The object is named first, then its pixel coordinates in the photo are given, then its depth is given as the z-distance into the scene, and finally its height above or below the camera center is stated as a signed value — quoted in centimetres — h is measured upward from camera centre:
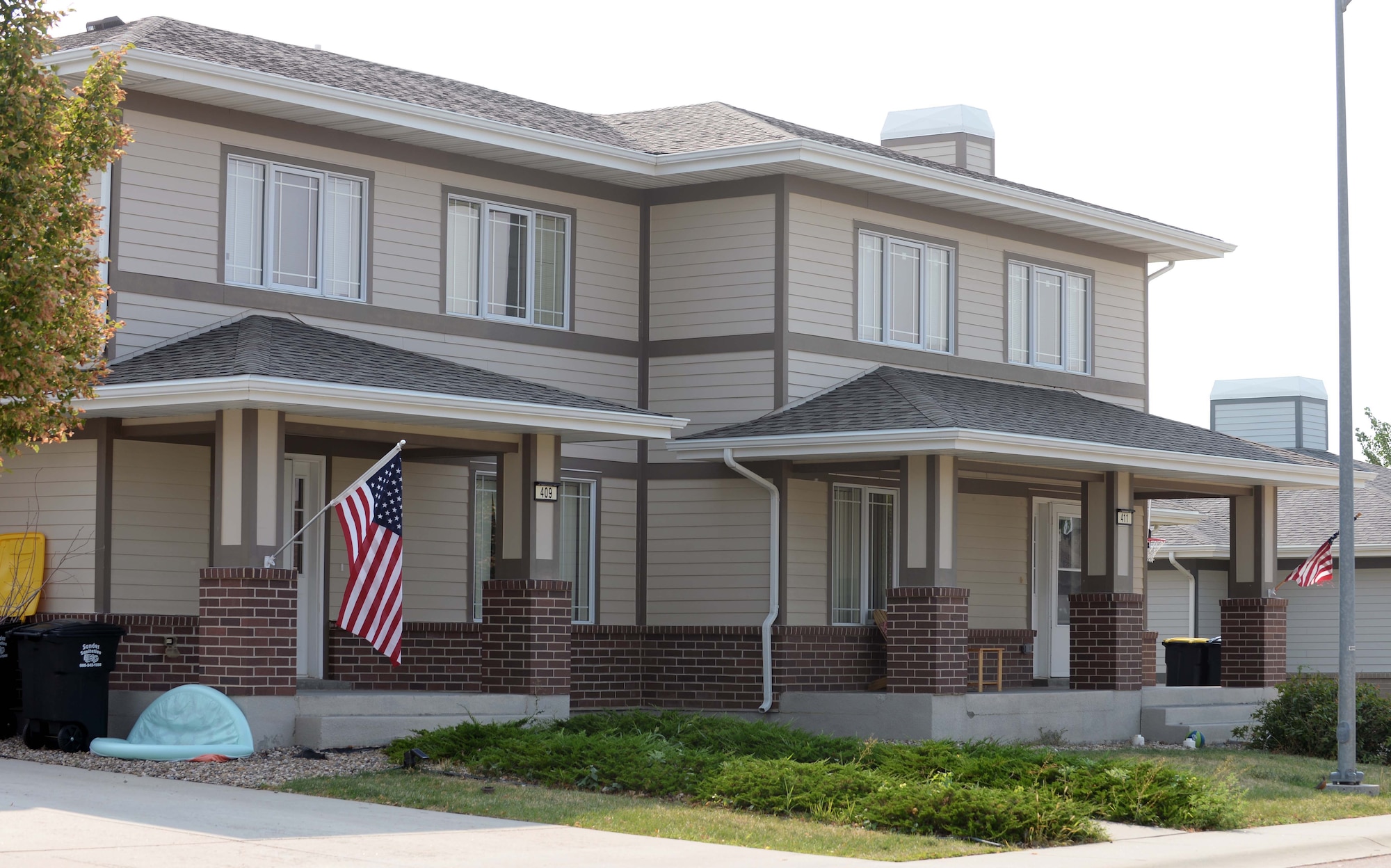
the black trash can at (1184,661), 2794 -163
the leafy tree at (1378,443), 5516 +351
